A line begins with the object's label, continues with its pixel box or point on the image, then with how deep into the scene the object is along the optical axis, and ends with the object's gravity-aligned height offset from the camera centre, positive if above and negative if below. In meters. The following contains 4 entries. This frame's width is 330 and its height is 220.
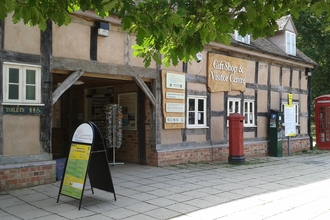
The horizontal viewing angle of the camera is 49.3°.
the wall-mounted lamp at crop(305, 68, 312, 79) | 16.48 +2.29
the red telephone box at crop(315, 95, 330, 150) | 16.86 +0.08
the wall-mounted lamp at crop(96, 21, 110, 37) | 8.38 +2.20
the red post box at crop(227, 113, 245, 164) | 11.02 -0.51
